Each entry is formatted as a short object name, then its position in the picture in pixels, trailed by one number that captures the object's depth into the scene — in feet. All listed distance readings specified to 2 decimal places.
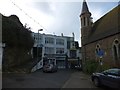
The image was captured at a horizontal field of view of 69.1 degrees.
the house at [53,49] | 75.63
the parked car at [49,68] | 49.18
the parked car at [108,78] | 19.83
